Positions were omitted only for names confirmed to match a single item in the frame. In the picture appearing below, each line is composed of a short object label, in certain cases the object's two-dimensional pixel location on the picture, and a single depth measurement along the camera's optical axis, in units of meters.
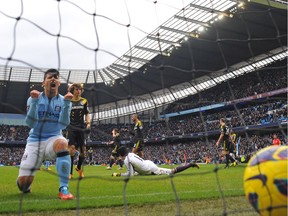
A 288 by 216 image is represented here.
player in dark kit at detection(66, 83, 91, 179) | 5.87
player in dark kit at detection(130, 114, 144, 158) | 8.59
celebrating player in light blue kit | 3.58
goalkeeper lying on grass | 5.91
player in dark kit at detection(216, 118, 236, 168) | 9.17
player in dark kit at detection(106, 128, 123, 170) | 10.05
